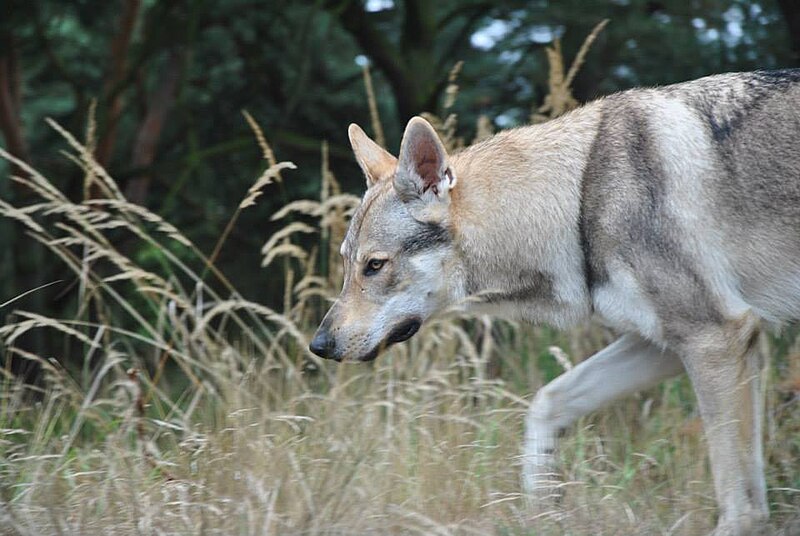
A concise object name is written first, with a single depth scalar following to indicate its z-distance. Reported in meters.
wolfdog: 8.02
